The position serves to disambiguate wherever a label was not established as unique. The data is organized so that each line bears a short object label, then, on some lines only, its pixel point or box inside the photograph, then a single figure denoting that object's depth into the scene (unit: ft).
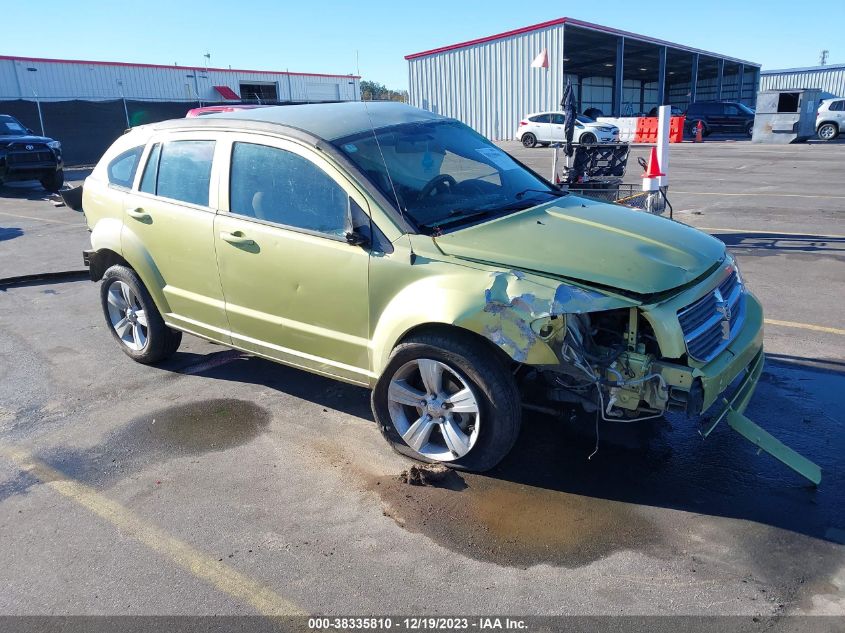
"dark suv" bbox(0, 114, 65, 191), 55.57
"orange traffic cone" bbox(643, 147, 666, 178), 25.17
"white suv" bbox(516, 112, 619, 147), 90.74
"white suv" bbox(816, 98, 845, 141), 92.73
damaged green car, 10.81
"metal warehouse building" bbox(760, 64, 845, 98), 157.79
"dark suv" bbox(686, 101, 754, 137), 111.34
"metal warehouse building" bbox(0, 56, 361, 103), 107.76
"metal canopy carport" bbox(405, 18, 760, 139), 111.65
